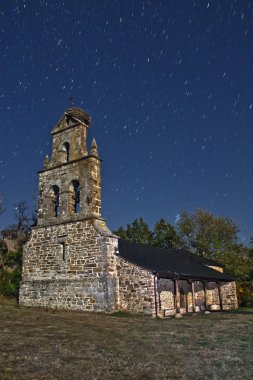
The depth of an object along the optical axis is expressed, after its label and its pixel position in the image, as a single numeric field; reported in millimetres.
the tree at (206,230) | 40812
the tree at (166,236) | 39344
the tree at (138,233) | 38250
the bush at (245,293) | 26969
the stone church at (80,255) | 15891
